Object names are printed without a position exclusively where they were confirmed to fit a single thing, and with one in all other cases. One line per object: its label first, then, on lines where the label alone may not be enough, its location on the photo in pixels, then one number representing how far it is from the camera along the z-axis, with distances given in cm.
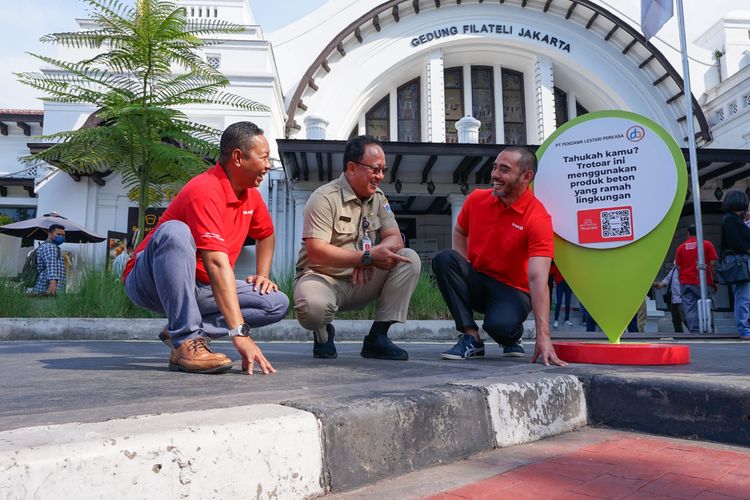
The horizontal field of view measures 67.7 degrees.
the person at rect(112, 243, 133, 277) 811
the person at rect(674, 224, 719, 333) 868
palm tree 761
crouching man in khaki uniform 324
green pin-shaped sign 353
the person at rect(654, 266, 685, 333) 925
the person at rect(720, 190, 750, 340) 669
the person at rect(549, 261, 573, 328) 994
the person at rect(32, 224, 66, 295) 896
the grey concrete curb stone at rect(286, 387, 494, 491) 158
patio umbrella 1114
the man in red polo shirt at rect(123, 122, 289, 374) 253
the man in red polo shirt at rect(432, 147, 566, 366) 355
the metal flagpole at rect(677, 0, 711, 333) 850
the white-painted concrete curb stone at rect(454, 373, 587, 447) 209
